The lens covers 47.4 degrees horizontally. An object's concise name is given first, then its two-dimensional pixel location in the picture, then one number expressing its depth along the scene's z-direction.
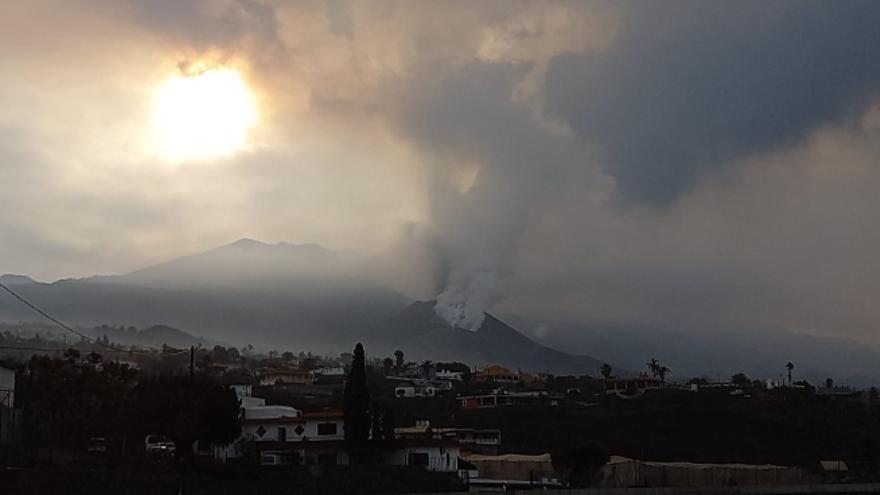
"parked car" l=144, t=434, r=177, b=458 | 56.59
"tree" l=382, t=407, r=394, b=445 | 63.91
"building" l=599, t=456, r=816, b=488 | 55.22
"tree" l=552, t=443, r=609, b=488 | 56.12
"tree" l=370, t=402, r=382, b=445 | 62.80
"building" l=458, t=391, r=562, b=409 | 123.56
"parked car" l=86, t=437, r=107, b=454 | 53.47
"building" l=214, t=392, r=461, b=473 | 60.66
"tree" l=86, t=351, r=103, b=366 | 59.06
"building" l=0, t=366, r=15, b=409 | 50.00
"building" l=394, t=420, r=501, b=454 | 79.12
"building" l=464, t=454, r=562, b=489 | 57.88
